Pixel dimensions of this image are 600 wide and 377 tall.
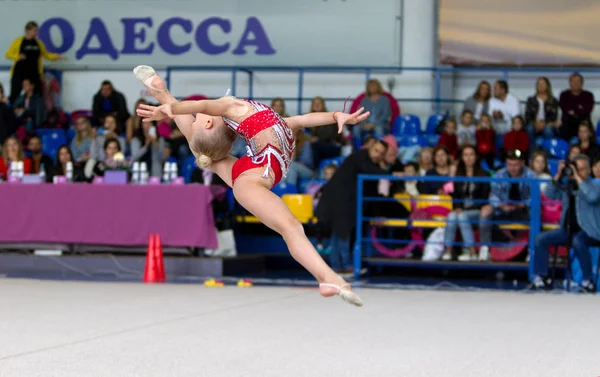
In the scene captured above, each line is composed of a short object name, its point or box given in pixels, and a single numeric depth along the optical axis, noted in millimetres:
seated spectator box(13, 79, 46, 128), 14625
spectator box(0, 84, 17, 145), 14148
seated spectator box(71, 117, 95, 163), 13367
